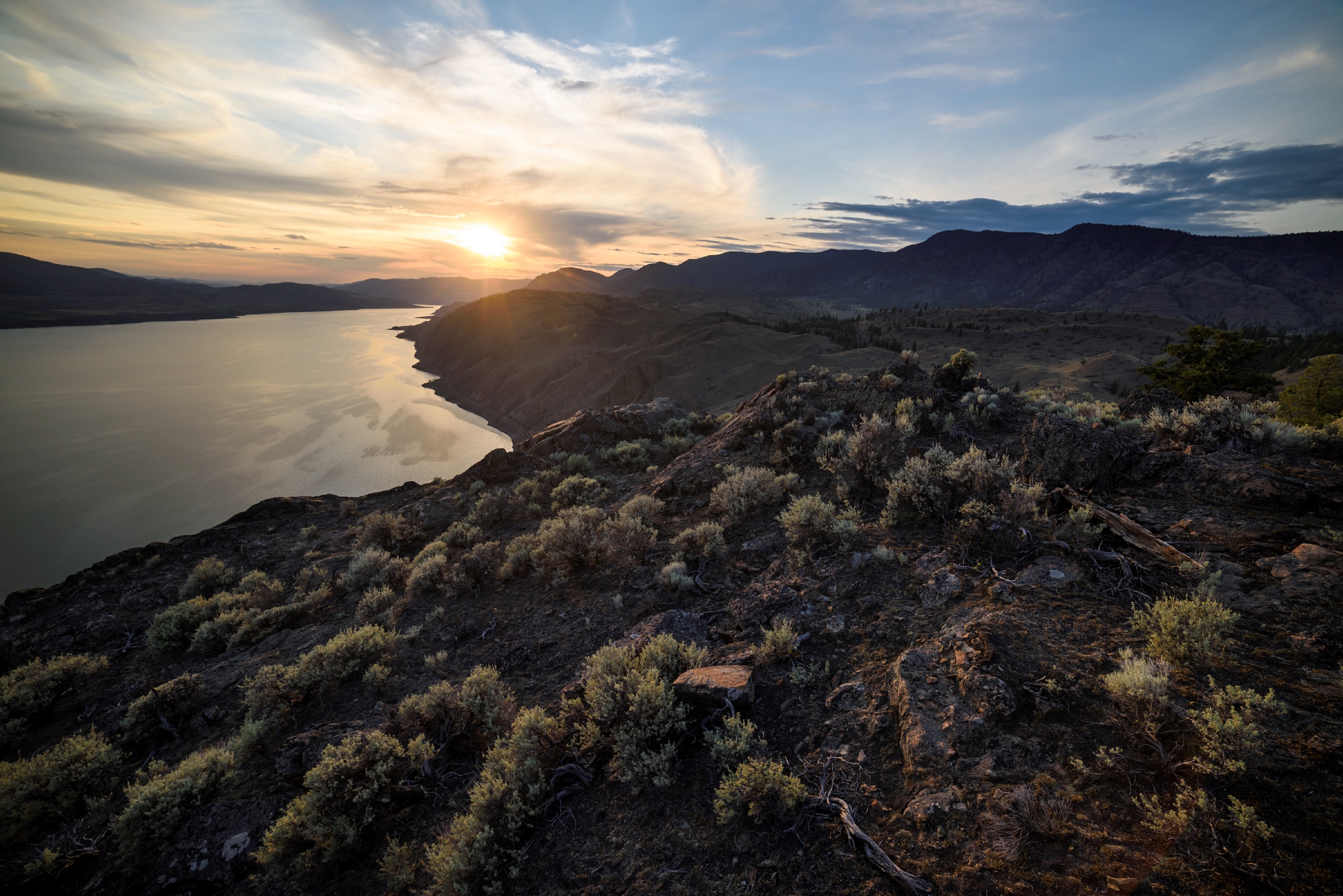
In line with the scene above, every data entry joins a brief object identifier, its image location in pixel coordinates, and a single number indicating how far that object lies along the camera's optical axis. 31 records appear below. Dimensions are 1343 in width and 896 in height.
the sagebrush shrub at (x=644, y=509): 8.60
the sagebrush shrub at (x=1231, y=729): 2.62
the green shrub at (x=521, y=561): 8.09
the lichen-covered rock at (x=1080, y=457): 6.14
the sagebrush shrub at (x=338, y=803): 4.08
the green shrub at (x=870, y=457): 7.43
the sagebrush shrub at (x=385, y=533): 11.44
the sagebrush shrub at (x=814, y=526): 6.08
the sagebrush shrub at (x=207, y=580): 11.05
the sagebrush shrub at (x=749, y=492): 7.91
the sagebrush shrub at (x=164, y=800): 4.63
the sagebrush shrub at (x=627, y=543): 7.50
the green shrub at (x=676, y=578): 6.37
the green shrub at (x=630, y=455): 13.48
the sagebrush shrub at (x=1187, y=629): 3.32
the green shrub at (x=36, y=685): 7.29
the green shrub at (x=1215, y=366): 20.89
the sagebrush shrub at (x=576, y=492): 11.47
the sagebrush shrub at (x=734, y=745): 3.64
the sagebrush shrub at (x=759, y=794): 3.22
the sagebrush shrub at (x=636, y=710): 3.87
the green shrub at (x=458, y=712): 4.88
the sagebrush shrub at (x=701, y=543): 7.02
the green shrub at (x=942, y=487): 5.95
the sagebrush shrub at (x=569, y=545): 7.82
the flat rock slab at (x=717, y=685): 4.03
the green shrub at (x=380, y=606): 7.82
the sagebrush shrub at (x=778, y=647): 4.57
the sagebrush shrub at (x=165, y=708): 6.42
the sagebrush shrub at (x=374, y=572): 9.20
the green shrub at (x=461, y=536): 10.17
